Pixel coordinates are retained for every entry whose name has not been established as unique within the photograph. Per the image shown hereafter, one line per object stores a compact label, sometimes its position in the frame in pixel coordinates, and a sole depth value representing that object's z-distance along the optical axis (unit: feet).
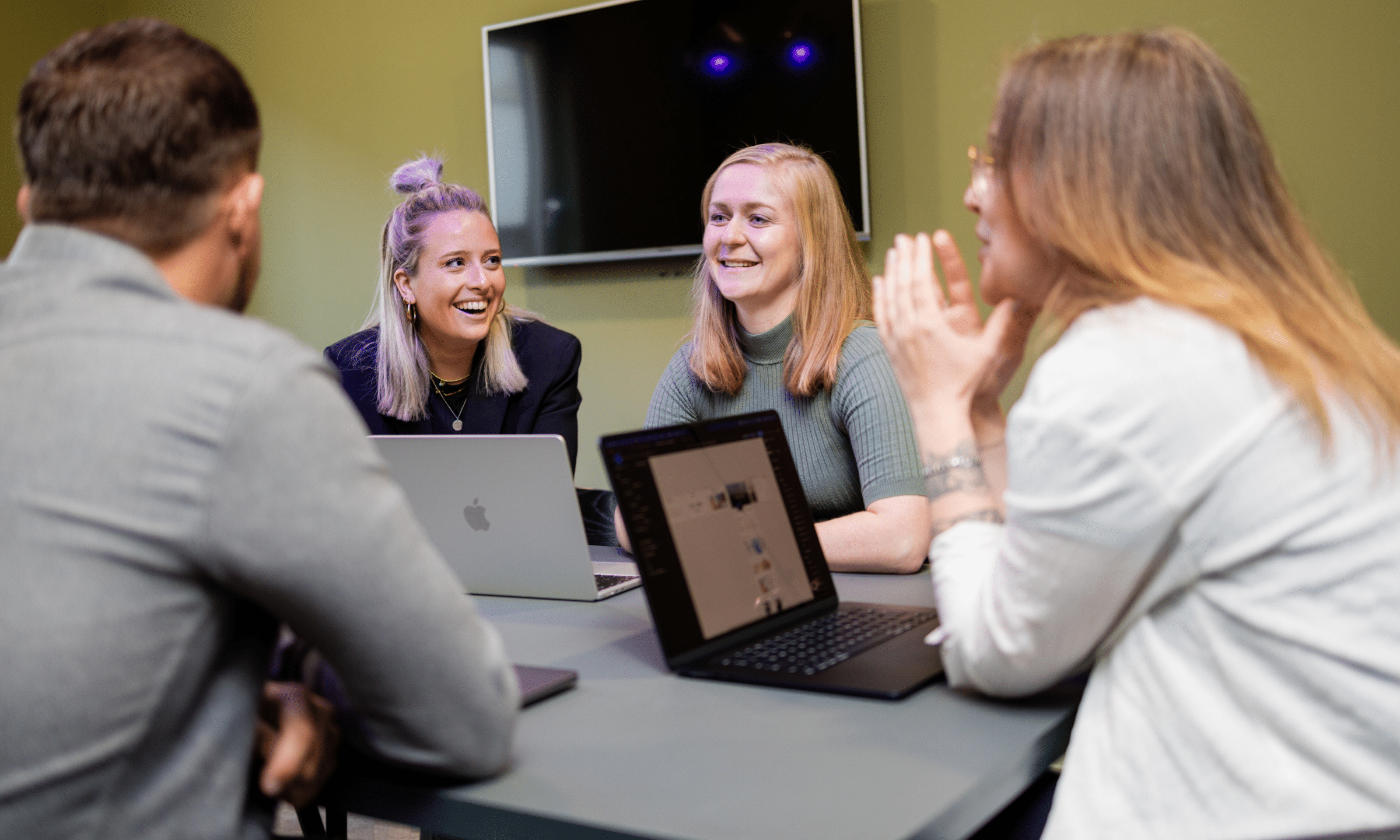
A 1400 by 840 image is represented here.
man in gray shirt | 2.34
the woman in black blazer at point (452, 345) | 7.80
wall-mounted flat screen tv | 9.97
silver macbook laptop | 4.73
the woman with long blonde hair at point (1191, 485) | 2.78
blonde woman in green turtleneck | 6.01
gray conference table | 2.61
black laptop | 3.67
